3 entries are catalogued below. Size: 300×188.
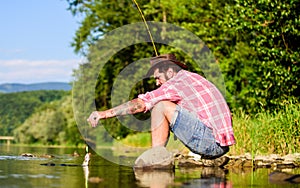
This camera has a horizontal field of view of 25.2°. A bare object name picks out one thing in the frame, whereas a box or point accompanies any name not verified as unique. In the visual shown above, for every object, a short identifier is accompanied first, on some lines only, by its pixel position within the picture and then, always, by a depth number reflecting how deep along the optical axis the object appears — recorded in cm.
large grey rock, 775
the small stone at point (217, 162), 964
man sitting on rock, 745
